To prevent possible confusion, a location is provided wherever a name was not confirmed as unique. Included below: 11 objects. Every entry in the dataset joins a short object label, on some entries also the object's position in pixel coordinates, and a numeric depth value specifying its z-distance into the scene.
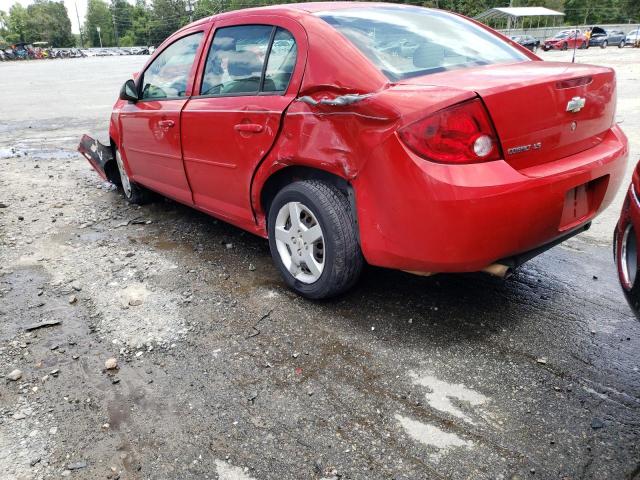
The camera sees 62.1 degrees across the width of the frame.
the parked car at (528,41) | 34.76
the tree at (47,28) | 108.38
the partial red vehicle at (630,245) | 2.08
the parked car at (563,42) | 38.41
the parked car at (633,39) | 36.28
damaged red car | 2.39
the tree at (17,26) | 107.50
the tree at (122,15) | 132.50
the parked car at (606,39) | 37.88
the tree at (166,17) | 119.00
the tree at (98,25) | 129.62
